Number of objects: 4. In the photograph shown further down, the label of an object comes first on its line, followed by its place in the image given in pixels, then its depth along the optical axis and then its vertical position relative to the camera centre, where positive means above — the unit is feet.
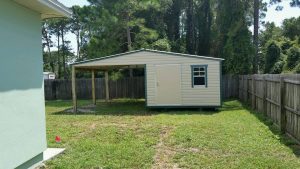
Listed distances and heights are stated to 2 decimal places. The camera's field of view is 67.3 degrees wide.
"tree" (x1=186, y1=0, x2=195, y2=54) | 66.37 +14.71
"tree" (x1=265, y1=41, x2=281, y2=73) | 56.73 +5.52
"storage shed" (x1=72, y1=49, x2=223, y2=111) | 32.39 +0.20
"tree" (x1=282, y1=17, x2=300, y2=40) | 88.50 +19.42
